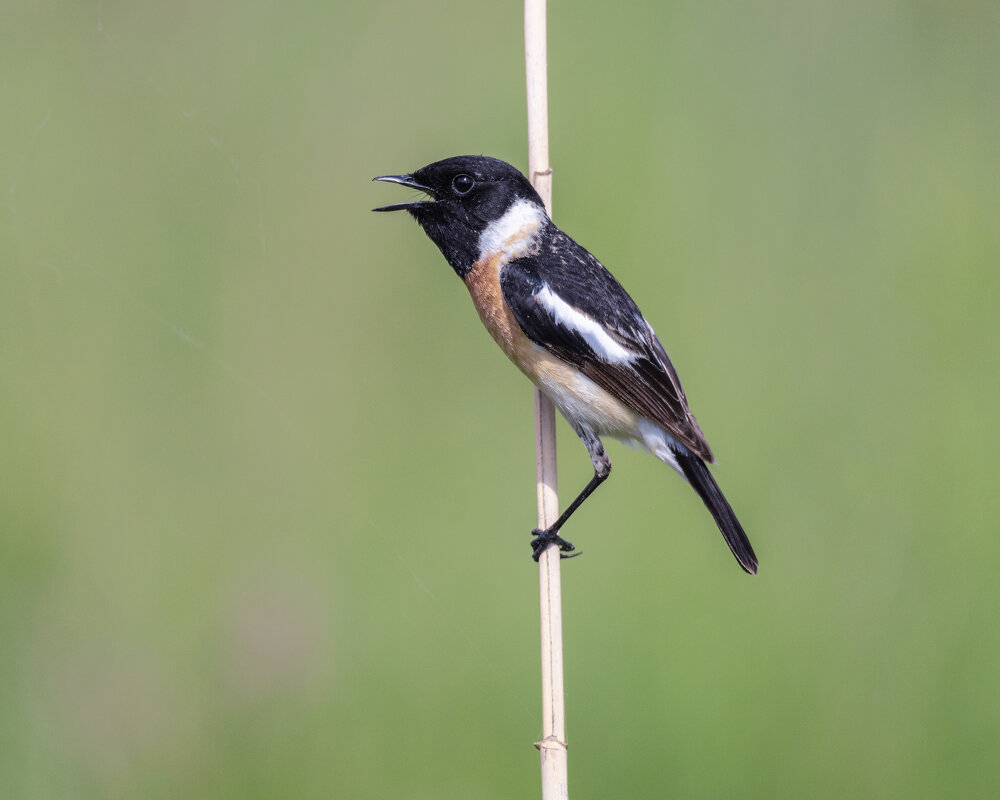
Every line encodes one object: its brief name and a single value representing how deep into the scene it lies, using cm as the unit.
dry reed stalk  475
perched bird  562
